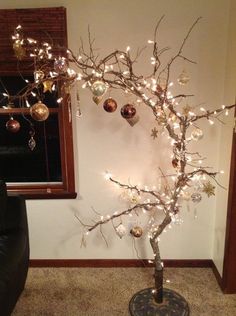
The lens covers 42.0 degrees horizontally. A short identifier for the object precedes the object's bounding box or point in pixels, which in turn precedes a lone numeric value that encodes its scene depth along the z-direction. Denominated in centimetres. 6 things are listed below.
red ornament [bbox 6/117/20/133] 201
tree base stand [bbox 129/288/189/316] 201
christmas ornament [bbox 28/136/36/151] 212
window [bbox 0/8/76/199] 213
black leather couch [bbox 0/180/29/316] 167
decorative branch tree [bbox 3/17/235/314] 178
